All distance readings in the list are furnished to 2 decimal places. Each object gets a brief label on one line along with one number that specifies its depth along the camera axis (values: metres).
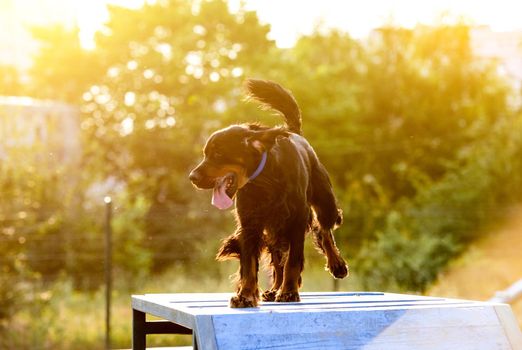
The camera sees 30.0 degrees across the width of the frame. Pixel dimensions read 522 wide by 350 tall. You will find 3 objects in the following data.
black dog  3.71
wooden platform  3.54
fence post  9.23
